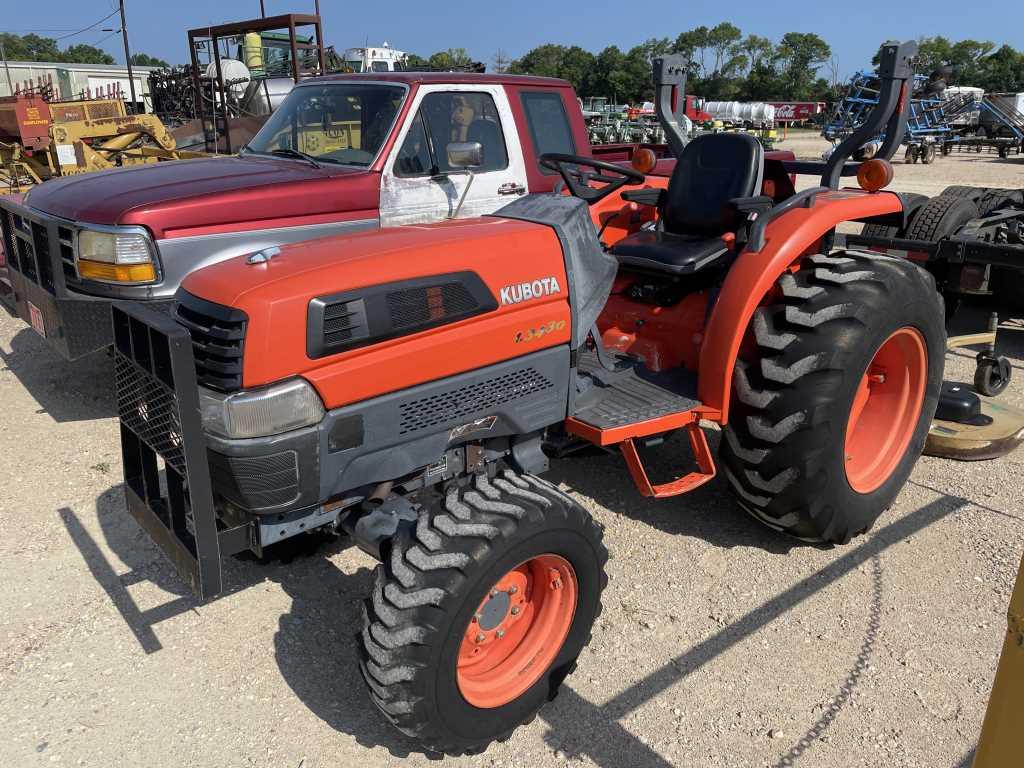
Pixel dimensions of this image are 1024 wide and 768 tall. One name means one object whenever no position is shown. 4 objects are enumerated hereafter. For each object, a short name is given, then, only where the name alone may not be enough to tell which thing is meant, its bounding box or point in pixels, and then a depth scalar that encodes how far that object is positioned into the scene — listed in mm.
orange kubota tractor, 2178
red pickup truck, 4340
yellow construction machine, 10969
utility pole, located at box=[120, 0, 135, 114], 21906
